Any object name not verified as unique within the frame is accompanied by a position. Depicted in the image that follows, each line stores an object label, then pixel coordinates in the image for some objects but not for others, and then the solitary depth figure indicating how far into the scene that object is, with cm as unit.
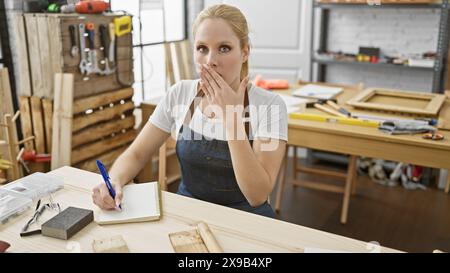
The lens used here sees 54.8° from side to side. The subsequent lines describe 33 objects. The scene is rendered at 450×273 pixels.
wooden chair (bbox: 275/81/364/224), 282
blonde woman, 123
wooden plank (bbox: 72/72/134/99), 243
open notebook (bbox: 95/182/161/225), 104
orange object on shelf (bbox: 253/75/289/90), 290
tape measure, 260
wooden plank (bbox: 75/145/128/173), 255
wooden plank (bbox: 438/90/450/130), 206
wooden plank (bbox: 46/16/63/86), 224
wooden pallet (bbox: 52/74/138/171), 227
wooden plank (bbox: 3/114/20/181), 202
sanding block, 96
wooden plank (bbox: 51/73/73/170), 225
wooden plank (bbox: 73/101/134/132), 243
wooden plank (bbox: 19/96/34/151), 239
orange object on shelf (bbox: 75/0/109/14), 241
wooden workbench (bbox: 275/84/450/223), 189
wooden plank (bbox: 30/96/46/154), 237
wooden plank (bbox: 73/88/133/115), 240
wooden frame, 227
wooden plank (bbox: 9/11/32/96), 231
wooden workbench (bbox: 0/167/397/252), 93
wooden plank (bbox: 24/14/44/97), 229
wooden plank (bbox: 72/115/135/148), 246
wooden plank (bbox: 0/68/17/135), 207
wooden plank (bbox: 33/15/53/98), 226
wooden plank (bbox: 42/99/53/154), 234
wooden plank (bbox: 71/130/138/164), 247
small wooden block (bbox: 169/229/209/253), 91
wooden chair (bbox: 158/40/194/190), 355
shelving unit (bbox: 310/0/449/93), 329
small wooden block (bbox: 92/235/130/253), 90
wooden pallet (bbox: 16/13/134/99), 226
